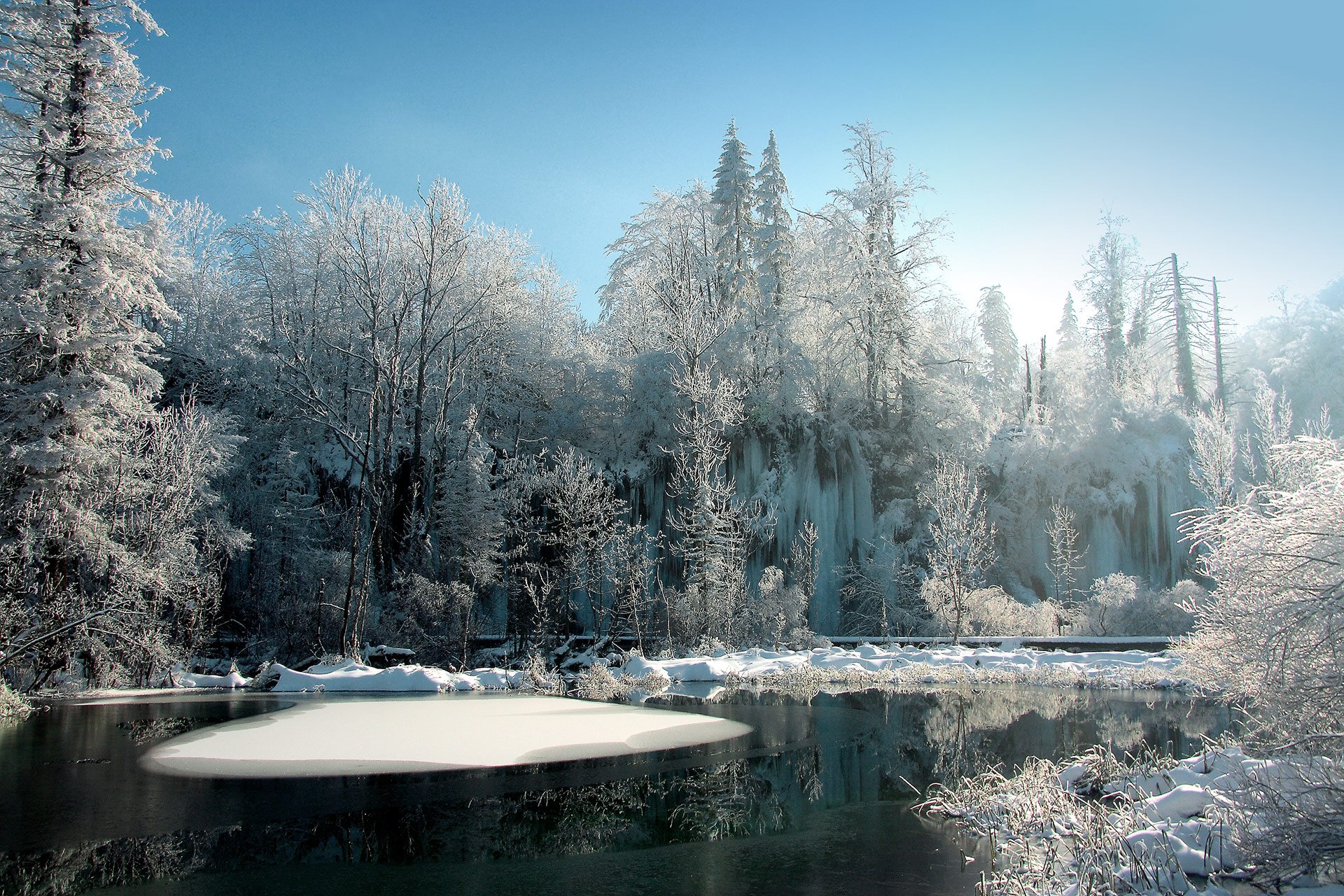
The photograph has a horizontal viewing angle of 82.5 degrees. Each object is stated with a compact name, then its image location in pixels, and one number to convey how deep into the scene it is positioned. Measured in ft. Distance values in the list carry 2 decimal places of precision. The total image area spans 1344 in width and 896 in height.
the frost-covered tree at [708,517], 63.62
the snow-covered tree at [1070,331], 148.15
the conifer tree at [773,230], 90.12
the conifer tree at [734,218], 94.12
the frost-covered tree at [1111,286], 103.65
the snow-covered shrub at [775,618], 63.93
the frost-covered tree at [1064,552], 72.90
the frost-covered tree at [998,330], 136.05
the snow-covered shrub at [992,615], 65.77
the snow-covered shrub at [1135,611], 60.23
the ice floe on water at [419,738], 27.53
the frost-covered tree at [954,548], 64.34
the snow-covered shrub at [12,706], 36.45
